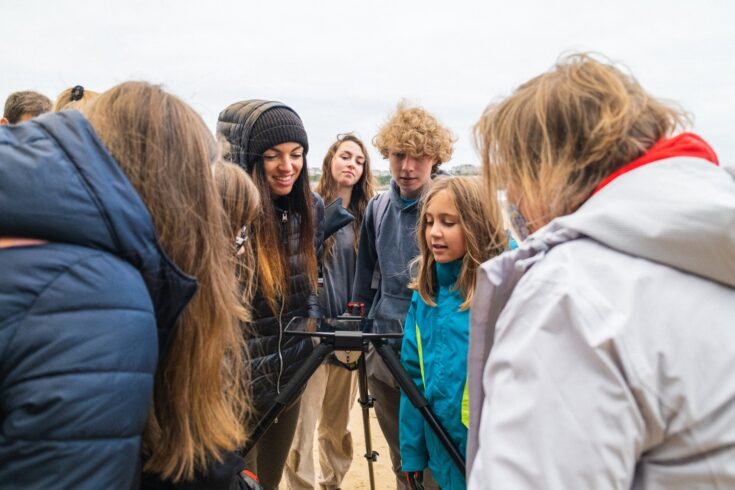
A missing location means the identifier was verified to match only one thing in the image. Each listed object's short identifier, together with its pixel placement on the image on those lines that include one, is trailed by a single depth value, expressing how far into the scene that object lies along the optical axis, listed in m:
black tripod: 1.81
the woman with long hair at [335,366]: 2.70
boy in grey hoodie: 2.49
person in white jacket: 0.70
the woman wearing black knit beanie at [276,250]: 2.02
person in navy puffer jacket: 0.67
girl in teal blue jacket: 1.86
